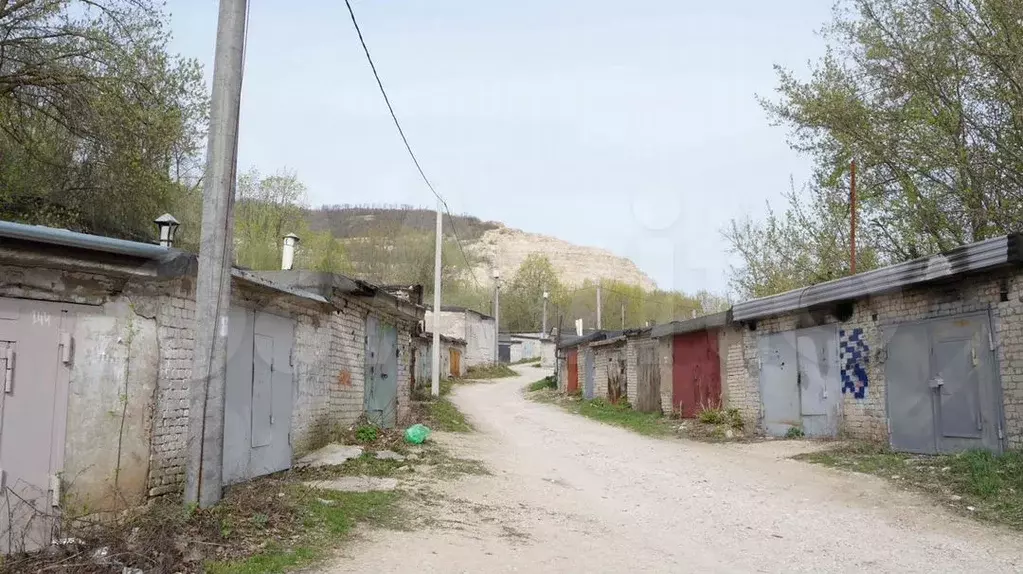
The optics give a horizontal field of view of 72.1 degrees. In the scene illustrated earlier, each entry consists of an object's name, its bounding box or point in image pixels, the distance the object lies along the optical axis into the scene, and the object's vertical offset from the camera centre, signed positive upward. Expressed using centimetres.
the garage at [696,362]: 1700 +17
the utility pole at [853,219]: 1408 +304
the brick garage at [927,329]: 911 +62
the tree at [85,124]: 1146 +424
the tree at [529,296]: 6756 +698
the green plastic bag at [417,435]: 1205 -115
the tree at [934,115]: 1241 +484
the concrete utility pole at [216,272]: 581 +80
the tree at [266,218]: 3069 +709
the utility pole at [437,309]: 2223 +185
